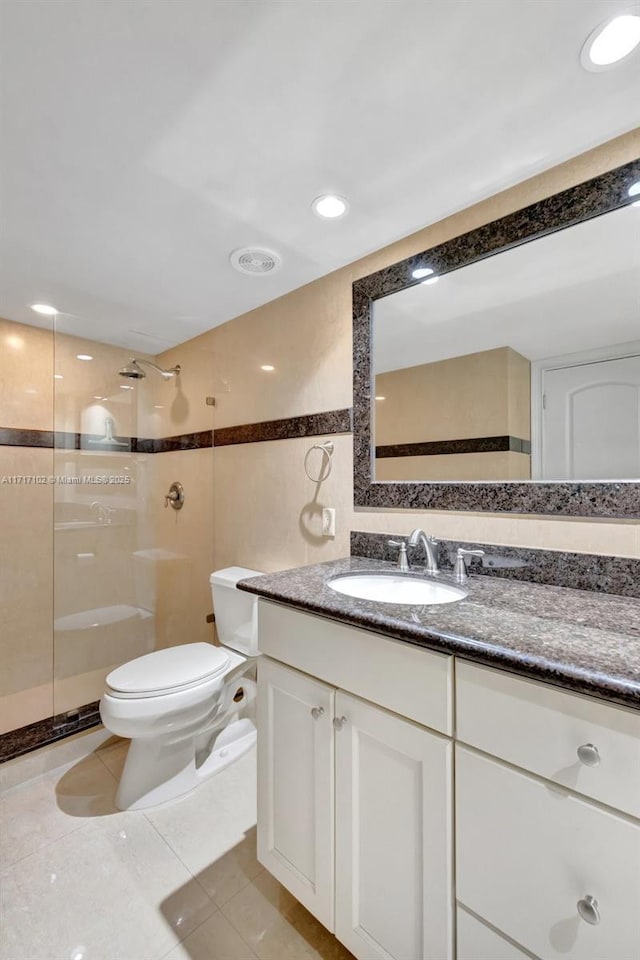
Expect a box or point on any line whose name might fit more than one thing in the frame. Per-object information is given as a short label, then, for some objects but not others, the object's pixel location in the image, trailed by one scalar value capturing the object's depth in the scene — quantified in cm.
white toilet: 152
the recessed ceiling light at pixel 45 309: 201
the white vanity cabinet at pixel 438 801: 64
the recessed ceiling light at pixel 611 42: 80
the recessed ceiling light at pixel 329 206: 128
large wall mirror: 109
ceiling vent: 156
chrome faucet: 131
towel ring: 170
